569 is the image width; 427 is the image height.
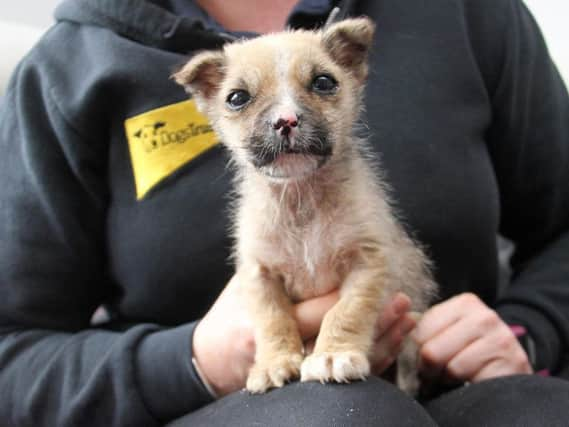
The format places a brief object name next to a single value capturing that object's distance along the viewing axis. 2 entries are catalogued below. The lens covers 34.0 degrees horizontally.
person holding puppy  0.61
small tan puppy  0.57
